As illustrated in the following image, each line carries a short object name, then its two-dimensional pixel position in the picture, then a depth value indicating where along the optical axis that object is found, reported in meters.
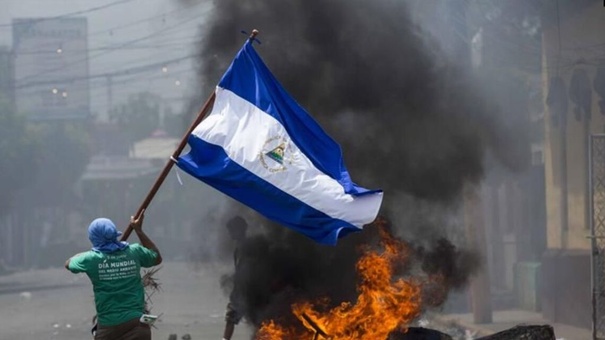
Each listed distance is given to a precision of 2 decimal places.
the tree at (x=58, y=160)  42.75
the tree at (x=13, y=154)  38.54
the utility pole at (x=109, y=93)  41.03
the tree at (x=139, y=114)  41.69
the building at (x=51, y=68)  37.09
